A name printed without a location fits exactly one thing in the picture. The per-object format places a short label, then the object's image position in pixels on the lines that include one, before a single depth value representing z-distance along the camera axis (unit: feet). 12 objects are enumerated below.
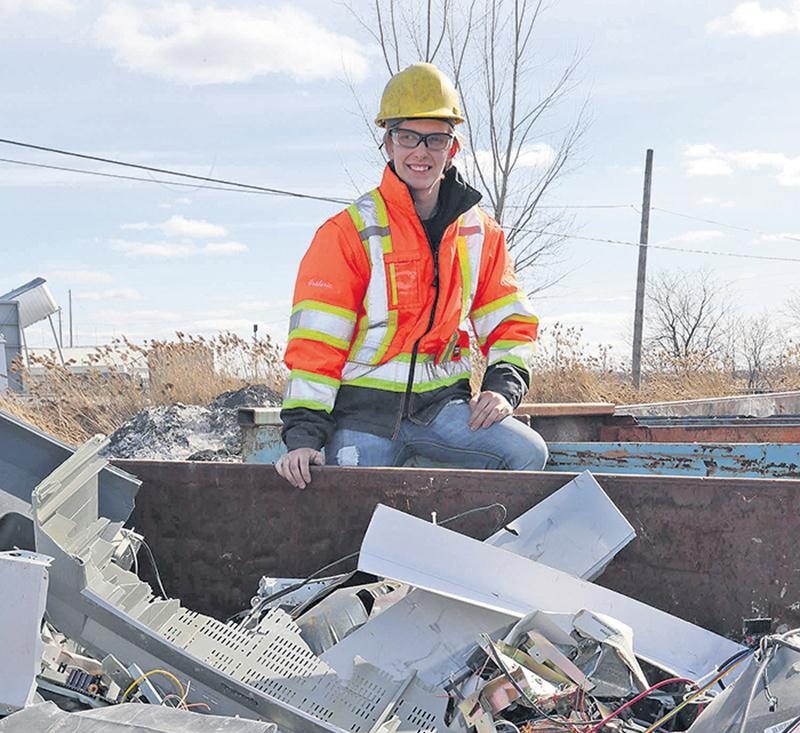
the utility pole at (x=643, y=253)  61.93
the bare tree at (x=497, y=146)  51.42
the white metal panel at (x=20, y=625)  5.88
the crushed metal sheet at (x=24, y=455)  8.99
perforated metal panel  6.93
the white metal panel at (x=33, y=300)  57.11
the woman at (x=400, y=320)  10.25
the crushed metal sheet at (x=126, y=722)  5.27
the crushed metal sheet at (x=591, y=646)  7.22
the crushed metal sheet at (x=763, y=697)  5.68
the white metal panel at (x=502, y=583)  7.88
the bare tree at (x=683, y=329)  90.89
